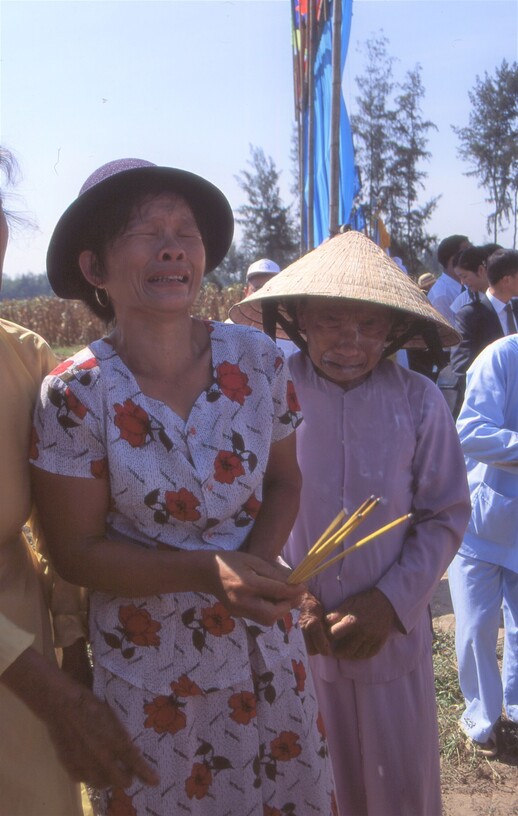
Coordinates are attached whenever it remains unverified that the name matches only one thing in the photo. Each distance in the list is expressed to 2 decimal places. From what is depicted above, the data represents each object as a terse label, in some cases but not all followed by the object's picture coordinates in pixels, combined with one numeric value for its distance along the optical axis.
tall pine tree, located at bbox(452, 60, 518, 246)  32.19
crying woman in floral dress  1.58
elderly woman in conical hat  2.13
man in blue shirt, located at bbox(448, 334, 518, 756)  3.17
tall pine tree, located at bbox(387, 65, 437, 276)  37.00
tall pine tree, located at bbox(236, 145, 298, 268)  36.44
